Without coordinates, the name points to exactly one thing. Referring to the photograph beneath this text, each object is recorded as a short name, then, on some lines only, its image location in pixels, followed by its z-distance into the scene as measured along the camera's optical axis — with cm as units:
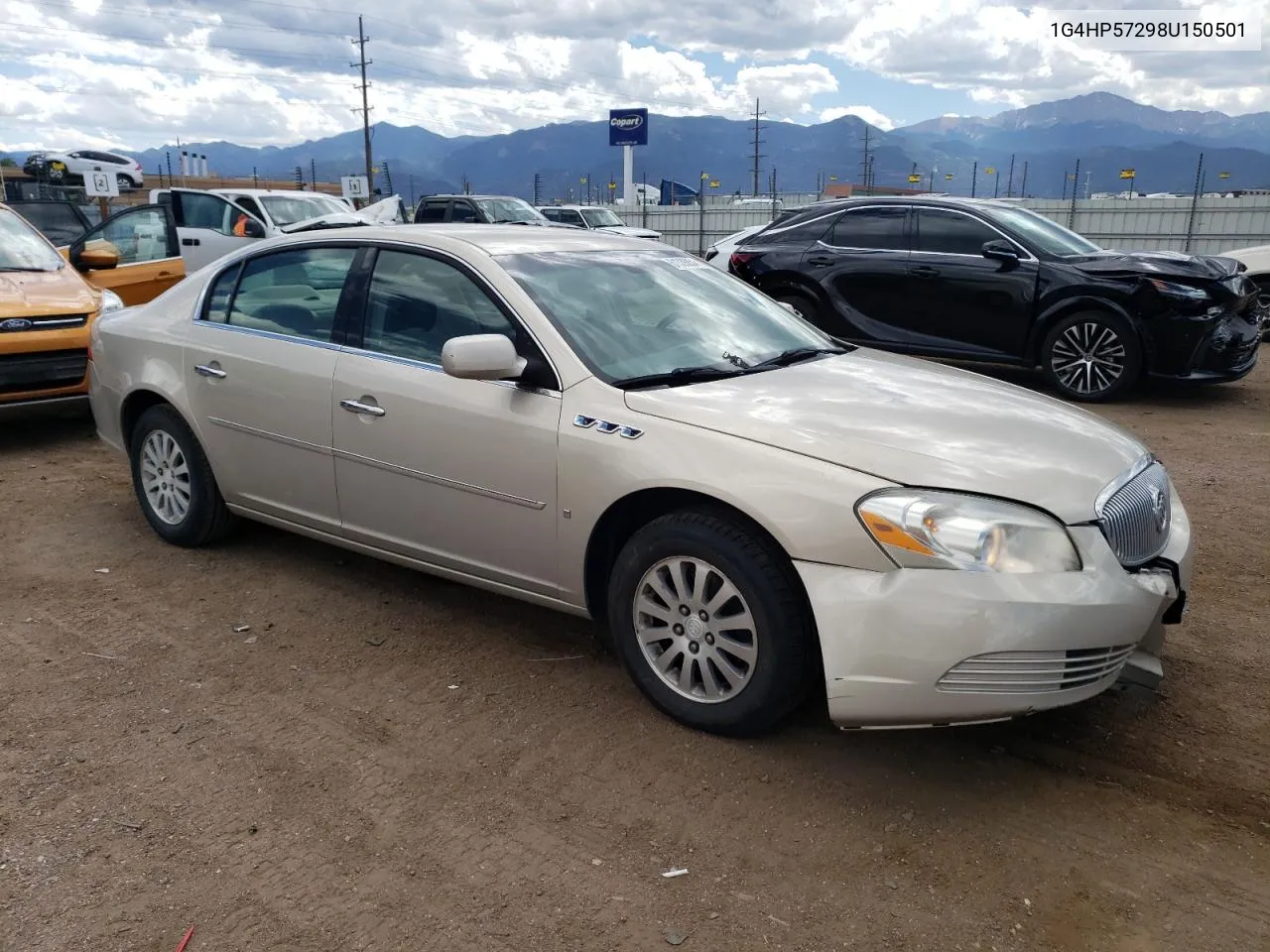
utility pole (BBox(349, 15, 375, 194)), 4712
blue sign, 4706
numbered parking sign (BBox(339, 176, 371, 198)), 3025
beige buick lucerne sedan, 277
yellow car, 683
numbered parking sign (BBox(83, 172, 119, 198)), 1734
